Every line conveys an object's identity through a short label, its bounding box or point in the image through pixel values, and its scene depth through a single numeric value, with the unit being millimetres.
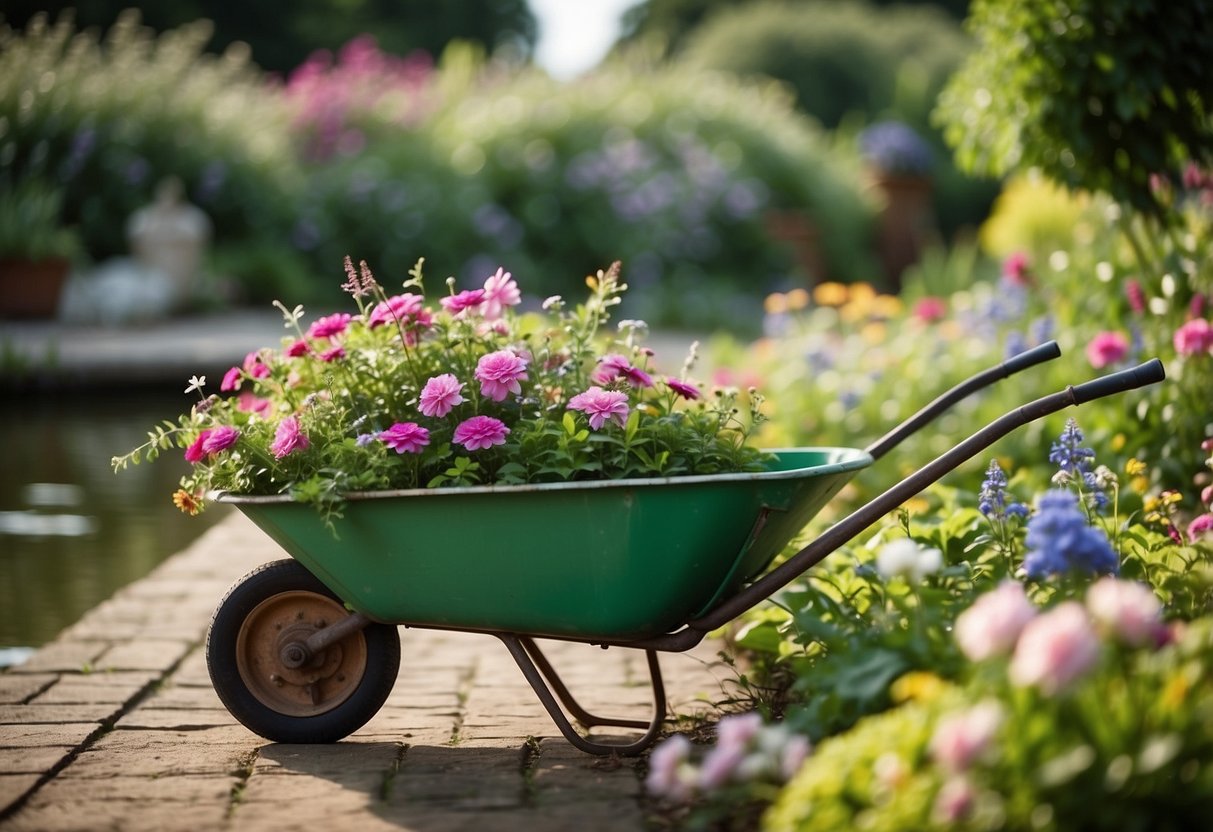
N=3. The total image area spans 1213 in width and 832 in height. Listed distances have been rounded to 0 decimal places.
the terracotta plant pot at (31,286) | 9633
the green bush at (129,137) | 10648
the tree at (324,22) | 20484
